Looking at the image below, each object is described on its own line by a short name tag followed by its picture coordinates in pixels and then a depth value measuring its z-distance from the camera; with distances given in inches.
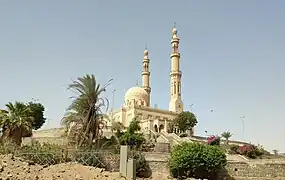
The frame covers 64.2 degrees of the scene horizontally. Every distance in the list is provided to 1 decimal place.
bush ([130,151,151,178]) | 604.2
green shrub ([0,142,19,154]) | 476.7
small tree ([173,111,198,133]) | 1168.4
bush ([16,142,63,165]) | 472.2
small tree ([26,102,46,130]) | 1013.1
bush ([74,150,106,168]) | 484.7
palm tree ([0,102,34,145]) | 660.1
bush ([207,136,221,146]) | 928.8
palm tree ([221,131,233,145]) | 1123.6
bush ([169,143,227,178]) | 608.0
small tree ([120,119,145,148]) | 758.8
